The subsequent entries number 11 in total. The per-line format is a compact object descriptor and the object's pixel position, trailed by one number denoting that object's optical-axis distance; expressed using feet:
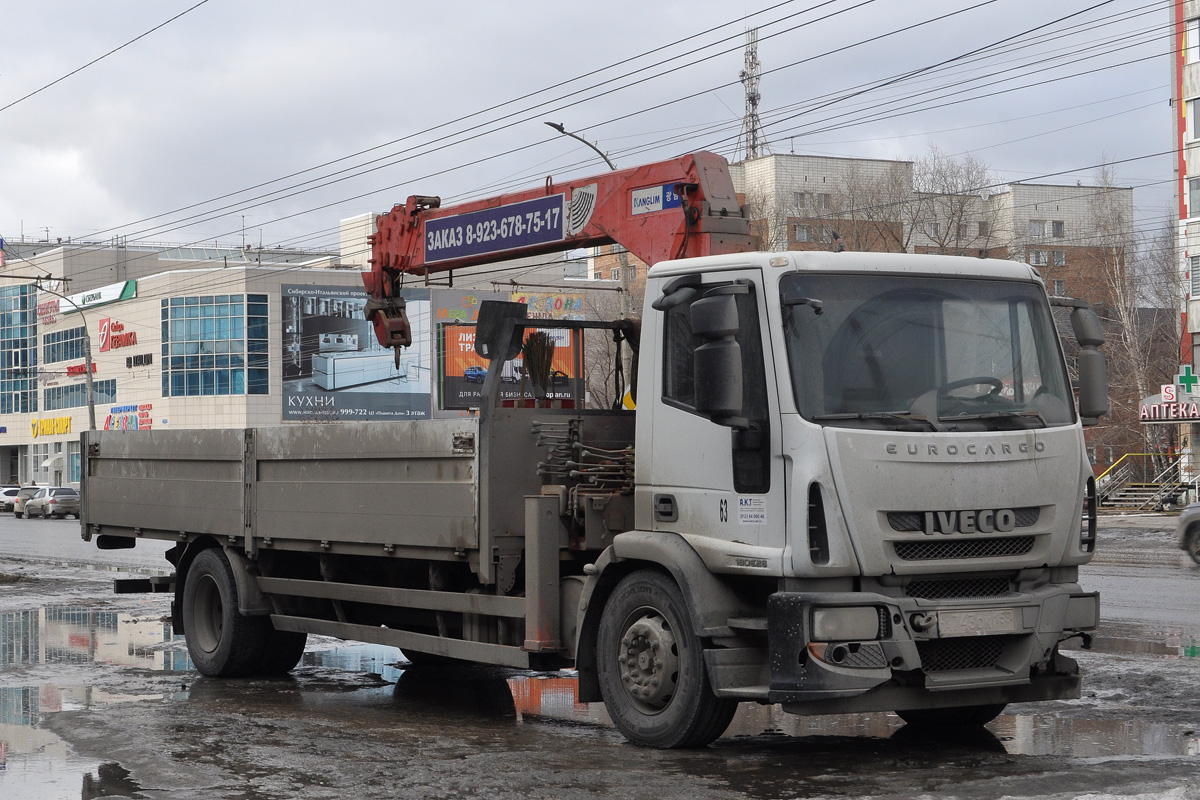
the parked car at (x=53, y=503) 177.68
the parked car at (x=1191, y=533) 66.39
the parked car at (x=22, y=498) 185.57
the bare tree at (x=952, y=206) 147.23
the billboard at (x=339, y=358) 261.44
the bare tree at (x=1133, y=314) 164.96
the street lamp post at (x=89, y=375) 162.20
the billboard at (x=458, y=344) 242.37
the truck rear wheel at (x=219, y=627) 34.96
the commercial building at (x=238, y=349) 256.11
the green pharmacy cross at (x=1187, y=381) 142.92
